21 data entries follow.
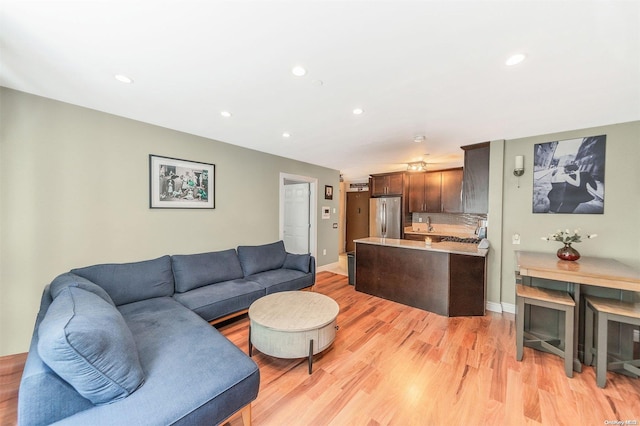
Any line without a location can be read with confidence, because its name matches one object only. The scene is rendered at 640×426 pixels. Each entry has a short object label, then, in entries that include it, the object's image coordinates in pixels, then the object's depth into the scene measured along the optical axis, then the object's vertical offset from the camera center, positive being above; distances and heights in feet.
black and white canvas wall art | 8.68 +1.40
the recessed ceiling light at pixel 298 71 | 5.34 +3.19
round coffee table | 6.35 -3.29
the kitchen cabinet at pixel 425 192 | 16.61 +1.32
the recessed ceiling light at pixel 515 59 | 4.81 +3.18
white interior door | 15.99 -0.63
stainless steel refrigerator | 17.68 -0.51
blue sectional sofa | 3.43 -3.01
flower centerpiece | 7.61 -1.17
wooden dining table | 5.85 -1.64
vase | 7.61 -1.37
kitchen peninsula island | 10.11 -2.99
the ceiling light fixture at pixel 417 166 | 13.14 +2.45
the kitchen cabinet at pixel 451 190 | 15.76 +1.39
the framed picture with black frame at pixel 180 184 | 9.16 +1.00
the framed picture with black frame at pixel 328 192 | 16.97 +1.24
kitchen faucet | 17.95 -1.20
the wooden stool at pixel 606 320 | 5.76 -2.66
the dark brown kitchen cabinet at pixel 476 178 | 10.93 +1.53
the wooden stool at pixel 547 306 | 6.37 -2.72
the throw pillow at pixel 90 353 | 3.43 -2.25
